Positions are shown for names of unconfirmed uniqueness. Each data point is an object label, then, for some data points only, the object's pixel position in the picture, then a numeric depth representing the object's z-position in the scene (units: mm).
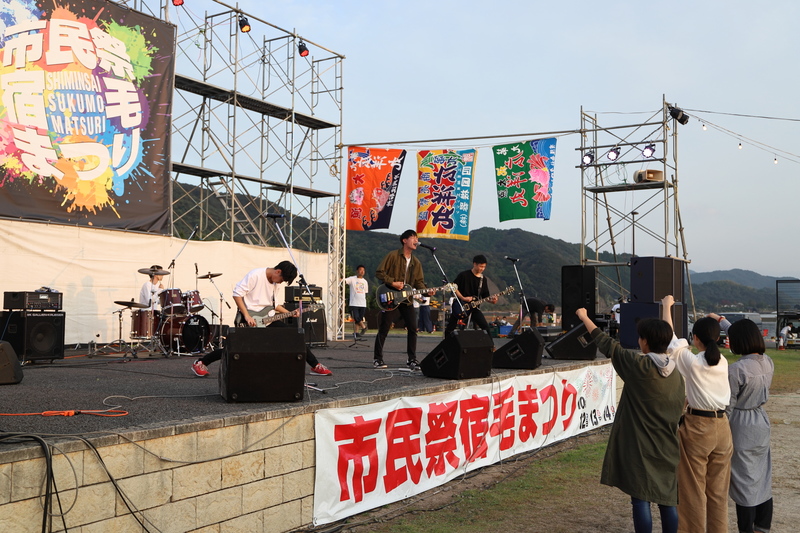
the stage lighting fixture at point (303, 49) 17469
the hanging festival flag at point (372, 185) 16250
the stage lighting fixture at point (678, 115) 16156
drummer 11250
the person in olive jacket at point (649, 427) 4082
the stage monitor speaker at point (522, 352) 8289
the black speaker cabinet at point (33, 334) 9617
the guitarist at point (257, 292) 7113
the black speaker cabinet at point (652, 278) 12016
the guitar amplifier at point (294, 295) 13164
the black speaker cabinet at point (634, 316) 11945
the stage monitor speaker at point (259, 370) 5129
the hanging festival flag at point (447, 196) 15555
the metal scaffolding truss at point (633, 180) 16406
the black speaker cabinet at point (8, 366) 6704
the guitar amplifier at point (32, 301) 9758
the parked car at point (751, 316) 27734
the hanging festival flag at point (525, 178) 14883
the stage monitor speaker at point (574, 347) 10047
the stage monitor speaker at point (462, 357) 6895
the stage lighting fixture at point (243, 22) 15787
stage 3352
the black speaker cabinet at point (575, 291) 13281
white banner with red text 5023
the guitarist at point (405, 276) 8517
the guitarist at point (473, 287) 9477
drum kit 11055
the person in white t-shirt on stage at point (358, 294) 15961
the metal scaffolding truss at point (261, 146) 16031
